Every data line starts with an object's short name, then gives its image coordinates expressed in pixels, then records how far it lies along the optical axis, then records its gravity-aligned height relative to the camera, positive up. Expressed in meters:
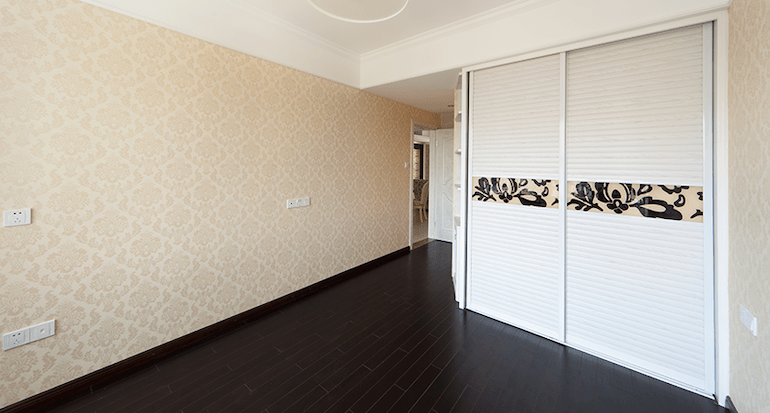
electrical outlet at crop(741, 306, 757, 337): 1.51 -0.56
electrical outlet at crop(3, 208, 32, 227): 1.66 -0.07
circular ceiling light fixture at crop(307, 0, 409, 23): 1.84 +1.25
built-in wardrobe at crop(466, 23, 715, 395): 1.94 +0.09
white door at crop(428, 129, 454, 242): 5.45 +0.46
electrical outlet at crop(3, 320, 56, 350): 1.68 -0.75
